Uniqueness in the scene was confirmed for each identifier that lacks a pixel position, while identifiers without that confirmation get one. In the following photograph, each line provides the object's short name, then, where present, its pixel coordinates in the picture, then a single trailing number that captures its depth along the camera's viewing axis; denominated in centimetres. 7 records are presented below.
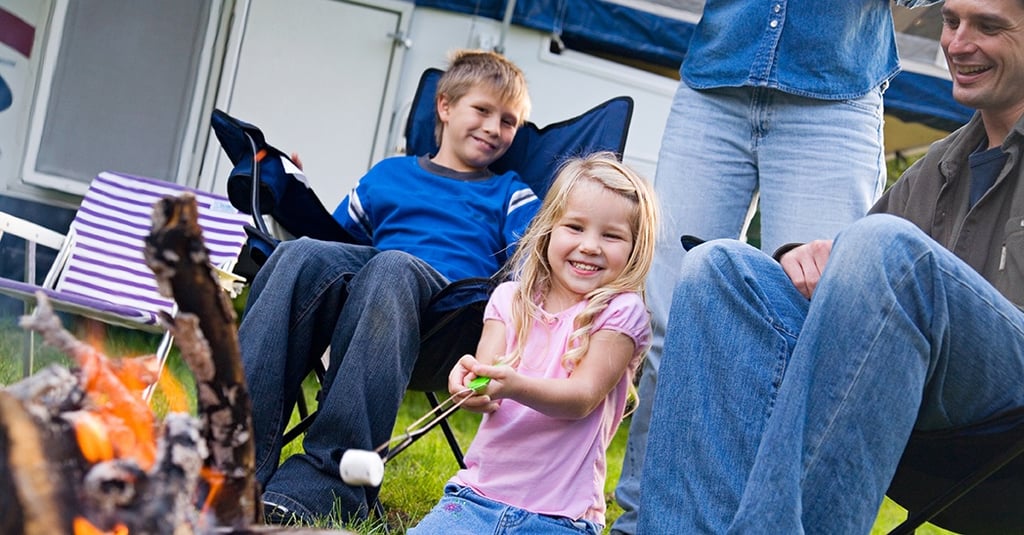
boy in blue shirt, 230
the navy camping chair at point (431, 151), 249
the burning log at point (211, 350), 112
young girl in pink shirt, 209
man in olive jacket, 158
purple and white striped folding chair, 398
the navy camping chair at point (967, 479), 171
